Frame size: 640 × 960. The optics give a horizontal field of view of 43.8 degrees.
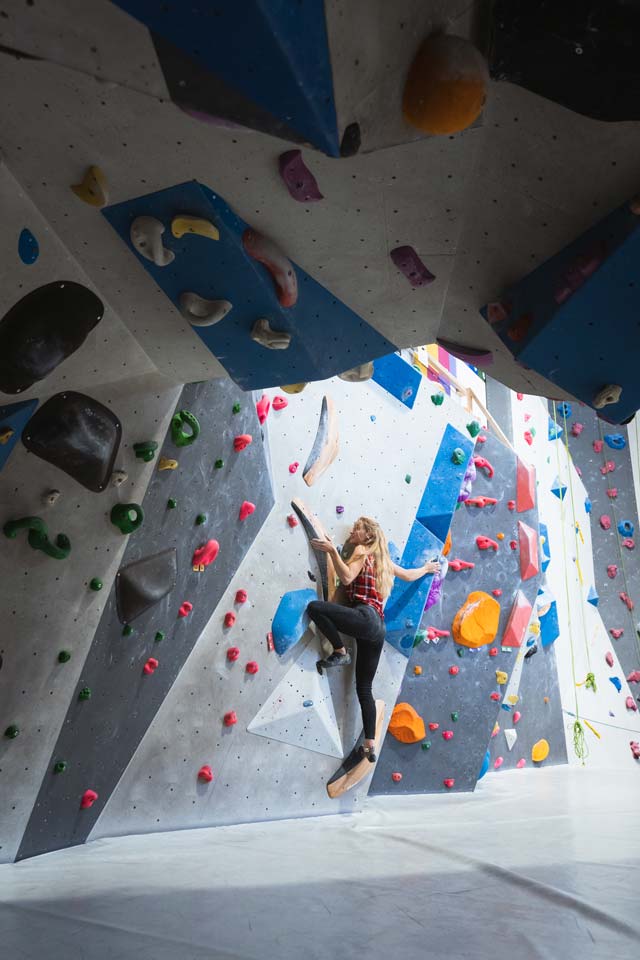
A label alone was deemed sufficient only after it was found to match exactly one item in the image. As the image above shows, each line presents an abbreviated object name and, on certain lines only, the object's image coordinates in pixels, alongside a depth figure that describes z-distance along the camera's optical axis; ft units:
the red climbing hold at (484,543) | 17.59
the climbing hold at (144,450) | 9.05
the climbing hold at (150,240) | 6.22
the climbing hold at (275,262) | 6.44
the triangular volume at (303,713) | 12.11
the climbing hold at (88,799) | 9.27
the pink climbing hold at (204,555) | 10.35
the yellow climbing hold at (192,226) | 6.13
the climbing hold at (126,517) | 8.92
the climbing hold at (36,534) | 7.72
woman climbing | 12.89
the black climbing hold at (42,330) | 6.50
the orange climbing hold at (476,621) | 16.92
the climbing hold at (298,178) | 5.65
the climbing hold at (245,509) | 11.12
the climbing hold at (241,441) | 10.73
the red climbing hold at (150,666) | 9.81
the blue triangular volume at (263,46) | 3.78
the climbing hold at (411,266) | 6.76
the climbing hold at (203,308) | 7.04
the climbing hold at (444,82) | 4.56
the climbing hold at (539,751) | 23.41
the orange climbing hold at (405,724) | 15.83
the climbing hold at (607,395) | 7.11
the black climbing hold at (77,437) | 7.70
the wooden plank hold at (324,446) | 12.83
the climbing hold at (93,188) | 5.74
